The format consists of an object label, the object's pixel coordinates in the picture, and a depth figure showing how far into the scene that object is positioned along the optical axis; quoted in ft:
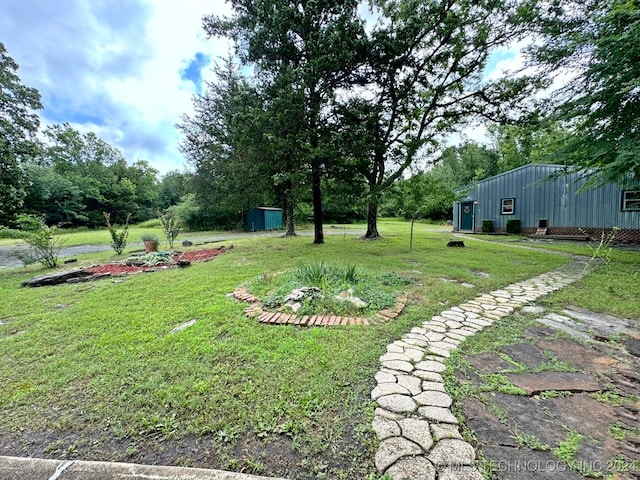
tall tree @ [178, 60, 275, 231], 26.37
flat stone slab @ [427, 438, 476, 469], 4.16
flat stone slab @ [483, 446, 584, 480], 3.97
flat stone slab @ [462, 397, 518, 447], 4.62
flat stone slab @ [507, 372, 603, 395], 6.08
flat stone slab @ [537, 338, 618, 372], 7.02
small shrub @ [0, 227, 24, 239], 21.03
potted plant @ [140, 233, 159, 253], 28.17
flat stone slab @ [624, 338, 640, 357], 7.71
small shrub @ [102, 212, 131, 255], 27.07
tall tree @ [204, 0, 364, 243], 23.86
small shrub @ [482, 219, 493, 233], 47.32
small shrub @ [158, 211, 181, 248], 33.27
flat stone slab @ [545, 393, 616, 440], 4.88
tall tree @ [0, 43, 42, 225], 32.73
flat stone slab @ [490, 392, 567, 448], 4.71
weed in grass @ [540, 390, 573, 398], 5.86
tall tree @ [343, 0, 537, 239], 26.68
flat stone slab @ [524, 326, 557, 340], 8.81
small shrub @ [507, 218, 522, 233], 44.09
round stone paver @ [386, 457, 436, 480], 3.90
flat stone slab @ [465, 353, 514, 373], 6.94
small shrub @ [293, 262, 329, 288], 13.32
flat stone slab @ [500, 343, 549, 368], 7.24
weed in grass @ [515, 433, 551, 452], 4.46
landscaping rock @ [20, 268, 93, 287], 16.65
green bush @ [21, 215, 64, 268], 21.40
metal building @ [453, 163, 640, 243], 34.45
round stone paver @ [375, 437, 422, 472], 4.21
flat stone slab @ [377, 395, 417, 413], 5.42
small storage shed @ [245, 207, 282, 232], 66.39
